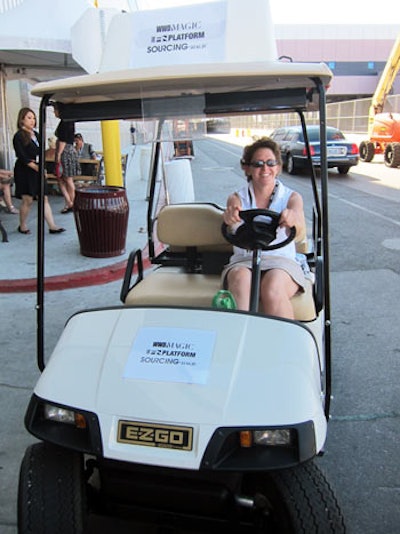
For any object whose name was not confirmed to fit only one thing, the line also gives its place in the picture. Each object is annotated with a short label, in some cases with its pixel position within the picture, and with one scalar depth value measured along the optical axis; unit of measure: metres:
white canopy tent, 7.18
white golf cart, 1.69
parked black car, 14.29
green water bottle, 2.32
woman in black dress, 6.44
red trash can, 5.59
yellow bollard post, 7.39
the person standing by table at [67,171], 7.86
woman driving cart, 2.62
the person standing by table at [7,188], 7.78
